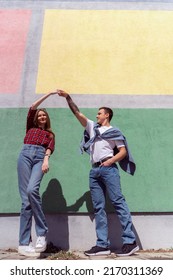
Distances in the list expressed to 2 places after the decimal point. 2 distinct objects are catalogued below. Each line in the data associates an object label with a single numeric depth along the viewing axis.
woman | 3.34
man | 3.45
